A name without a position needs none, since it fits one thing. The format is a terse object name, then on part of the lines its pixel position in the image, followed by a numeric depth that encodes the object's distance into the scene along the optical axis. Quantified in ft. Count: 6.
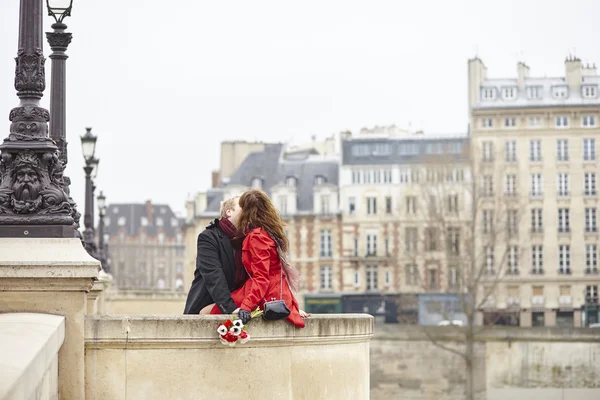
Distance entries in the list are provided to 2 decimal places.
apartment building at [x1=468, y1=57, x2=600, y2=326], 266.16
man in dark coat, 32.91
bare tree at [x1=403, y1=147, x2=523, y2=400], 221.87
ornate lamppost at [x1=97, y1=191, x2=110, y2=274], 122.93
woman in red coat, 32.50
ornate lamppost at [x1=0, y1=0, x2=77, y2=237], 31.32
